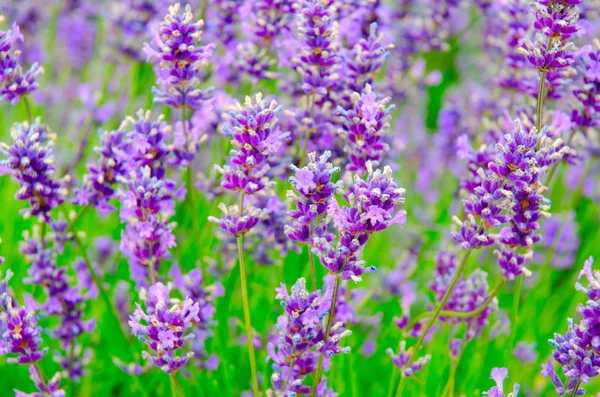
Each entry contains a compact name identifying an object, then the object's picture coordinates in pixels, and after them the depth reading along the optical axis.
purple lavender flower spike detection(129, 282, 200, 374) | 0.73
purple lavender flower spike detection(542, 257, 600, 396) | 0.72
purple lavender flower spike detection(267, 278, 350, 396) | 0.73
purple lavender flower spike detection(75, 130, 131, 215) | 0.78
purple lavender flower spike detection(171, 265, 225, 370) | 0.80
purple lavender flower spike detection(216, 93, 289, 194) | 0.73
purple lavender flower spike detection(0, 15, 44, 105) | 0.77
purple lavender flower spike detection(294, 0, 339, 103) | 0.77
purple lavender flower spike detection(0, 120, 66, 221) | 0.75
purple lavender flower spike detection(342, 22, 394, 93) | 0.79
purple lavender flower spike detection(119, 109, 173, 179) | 0.76
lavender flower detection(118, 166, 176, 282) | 0.75
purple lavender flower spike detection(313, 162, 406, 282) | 0.71
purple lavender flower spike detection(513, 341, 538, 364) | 0.88
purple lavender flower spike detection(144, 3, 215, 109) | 0.75
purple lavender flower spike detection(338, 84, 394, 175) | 0.76
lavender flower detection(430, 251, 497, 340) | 0.81
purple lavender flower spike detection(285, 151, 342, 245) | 0.72
